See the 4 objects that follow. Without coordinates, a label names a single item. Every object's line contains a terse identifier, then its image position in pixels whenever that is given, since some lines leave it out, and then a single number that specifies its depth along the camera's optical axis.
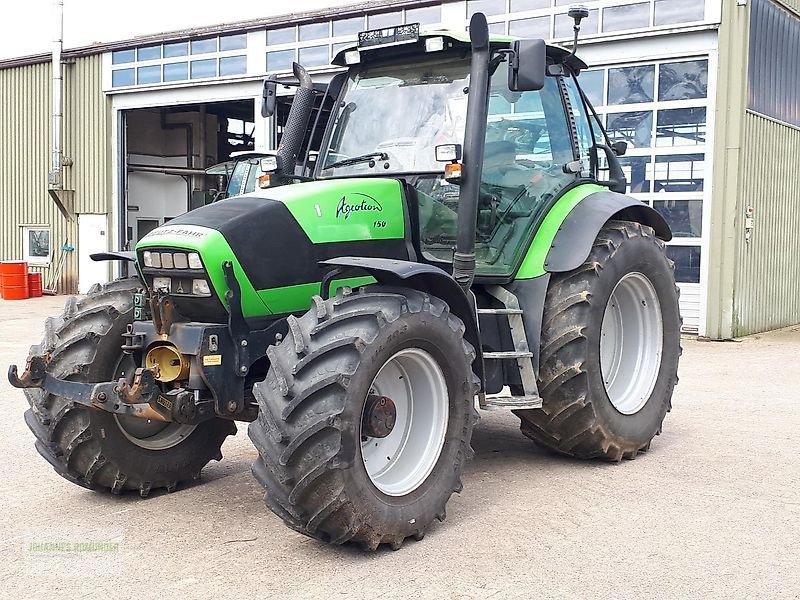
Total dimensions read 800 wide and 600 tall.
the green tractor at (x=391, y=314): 4.25
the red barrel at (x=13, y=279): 21.50
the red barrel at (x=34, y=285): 21.94
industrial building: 13.60
